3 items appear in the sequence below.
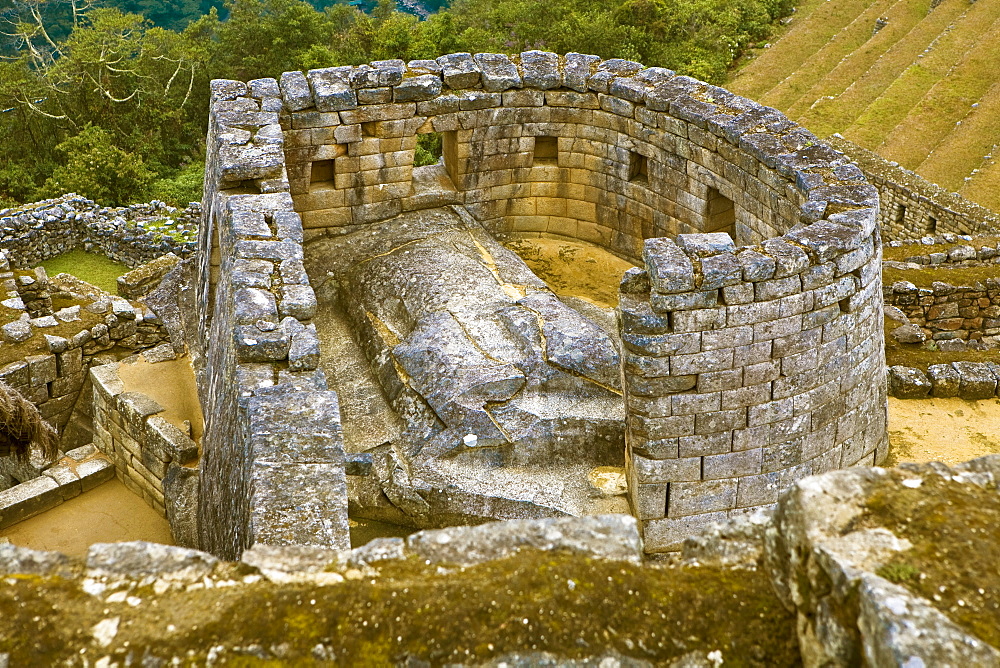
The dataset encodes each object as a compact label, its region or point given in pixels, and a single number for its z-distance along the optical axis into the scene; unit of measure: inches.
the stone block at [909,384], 532.7
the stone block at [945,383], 534.9
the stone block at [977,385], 534.9
